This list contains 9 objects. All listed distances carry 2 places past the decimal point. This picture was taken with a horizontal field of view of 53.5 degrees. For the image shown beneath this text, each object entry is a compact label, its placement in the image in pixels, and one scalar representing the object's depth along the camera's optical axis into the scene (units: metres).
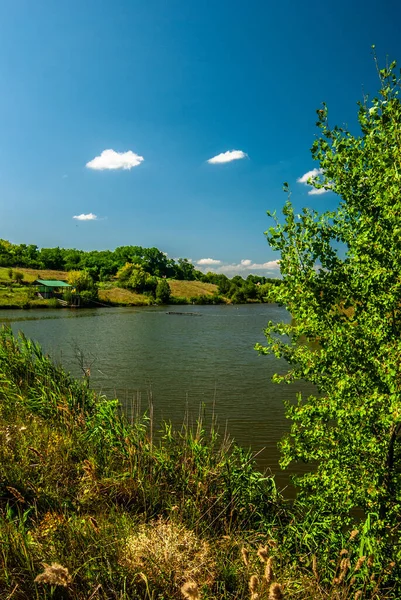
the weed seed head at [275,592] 2.86
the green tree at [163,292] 140.75
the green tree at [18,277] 109.69
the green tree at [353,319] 6.67
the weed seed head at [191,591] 2.76
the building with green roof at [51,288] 103.11
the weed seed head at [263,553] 3.60
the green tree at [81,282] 113.81
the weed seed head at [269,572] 3.31
